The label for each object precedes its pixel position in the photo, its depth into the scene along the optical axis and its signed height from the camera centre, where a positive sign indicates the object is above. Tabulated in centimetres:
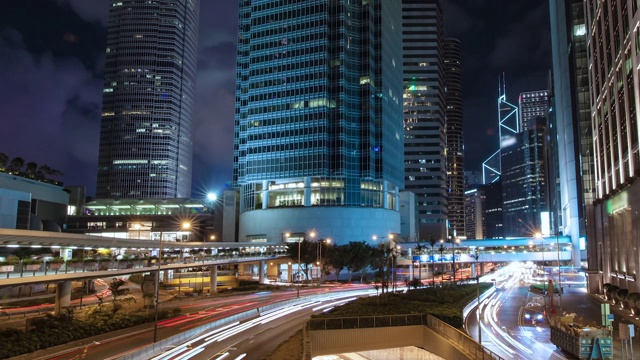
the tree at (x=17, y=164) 12145 +1916
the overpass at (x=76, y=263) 3697 -165
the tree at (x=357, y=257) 10850 -200
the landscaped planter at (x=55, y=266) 4069 -163
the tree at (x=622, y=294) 5381 -467
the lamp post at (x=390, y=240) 13012 +197
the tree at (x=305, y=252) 10575 -100
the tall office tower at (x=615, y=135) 5262 +1346
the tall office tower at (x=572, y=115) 11256 +3217
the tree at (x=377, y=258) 11262 -232
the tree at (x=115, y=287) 5734 -460
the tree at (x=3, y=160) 11188 +1828
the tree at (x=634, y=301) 4806 -474
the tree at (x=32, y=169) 12969 +1922
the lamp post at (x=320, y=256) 10261 -176
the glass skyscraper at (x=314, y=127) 13900 +3299
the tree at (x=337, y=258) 10725 -221
